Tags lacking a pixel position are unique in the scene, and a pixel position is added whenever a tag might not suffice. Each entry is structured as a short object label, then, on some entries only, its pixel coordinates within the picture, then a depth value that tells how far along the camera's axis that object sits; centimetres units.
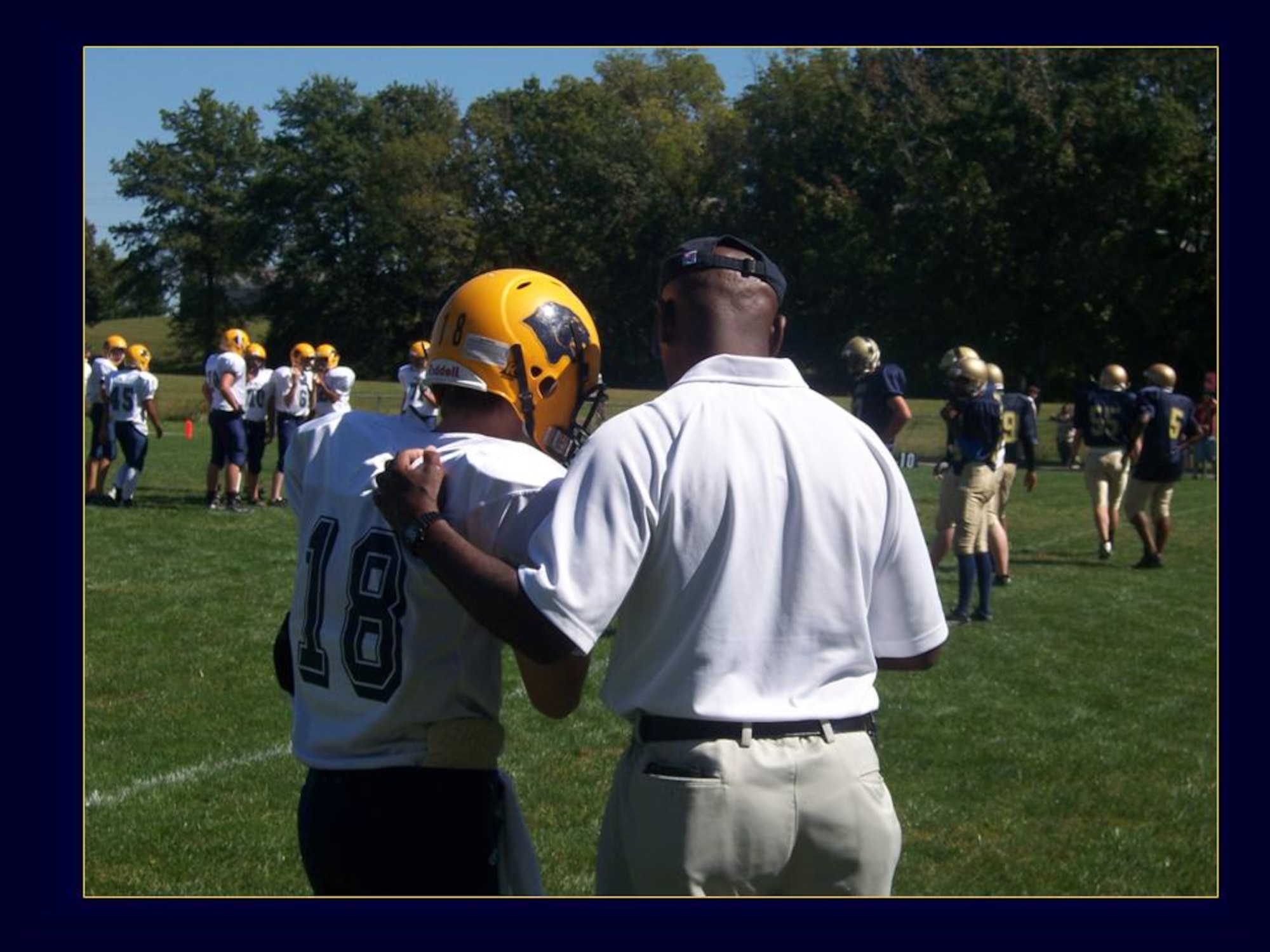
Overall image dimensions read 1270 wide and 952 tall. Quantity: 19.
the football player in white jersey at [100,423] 1750
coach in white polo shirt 282
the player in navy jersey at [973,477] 1131
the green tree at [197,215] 6309
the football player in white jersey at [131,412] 1691
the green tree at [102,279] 6569
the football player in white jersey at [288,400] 1816
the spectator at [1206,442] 2980
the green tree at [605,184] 5684
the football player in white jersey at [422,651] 299
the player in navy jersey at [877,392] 1188
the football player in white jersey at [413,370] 1822
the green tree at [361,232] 6166
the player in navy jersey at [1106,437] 1541
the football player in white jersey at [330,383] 1800
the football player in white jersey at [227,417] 1703
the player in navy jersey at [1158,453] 1512
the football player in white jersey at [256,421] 1823
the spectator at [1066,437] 3155
